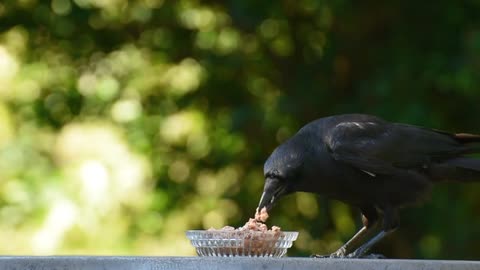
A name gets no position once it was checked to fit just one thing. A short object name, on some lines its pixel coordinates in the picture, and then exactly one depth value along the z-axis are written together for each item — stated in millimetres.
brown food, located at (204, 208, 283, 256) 9766
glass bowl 9773
